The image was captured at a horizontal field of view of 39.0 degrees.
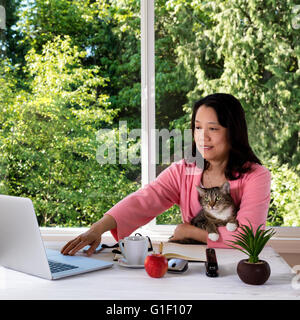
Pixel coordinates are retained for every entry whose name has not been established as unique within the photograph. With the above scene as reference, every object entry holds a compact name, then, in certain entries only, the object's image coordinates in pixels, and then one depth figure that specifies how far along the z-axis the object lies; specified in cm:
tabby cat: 180
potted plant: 121
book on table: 149
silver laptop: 124
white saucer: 140
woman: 179
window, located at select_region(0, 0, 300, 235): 257
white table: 114
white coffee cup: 142
